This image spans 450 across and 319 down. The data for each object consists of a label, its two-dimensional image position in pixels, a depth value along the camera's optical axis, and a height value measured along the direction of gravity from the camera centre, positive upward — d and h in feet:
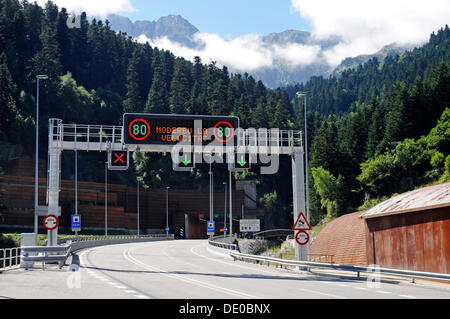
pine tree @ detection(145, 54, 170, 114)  489.26 +85.32
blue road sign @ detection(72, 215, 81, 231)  192.03 -7.54
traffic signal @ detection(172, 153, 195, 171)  99.30 +6.07
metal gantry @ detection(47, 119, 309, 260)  102.32 +8.52
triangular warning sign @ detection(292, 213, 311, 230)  90.99 -4.50
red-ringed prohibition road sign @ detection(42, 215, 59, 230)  100.99 -3.98
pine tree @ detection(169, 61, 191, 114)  498.28 +91.43
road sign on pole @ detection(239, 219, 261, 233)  165.48 -8.37
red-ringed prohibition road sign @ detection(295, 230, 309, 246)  92.07 -6.64
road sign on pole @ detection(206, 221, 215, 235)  251.15 -13.34
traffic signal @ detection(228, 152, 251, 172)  103.24 +6.11
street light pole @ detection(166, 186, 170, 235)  344.45 -8.27
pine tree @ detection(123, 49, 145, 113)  496.64 +91.45
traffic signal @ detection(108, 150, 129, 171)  102.42 +6.90
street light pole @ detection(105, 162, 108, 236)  290.93 -1.41
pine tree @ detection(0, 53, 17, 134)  351.25 +61.09
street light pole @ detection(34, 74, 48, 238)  110.23 +2.05
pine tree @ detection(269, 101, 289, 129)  476.54 +64.14
